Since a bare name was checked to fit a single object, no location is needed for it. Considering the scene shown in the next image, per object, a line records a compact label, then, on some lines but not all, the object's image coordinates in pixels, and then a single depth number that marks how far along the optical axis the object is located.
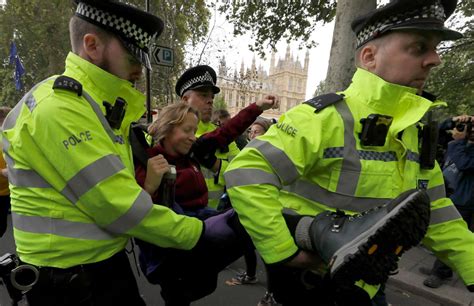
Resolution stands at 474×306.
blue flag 16.70
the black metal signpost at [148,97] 7.20
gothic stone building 77.00
